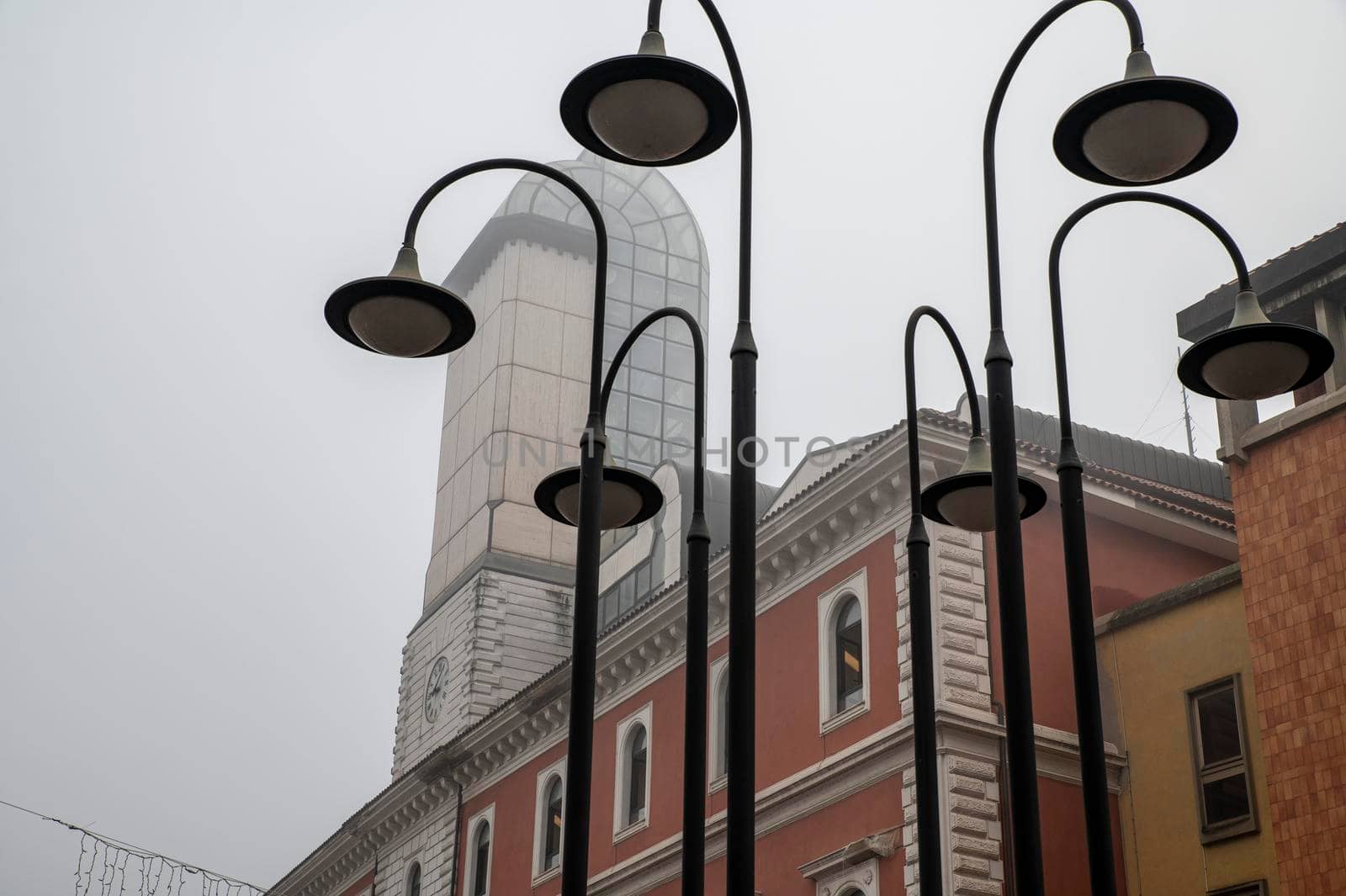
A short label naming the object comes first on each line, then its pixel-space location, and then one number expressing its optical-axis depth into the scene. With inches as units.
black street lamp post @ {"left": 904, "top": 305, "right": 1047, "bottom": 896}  315.9
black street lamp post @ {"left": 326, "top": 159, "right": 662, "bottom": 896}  280.8
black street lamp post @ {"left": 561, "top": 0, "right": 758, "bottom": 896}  260.8
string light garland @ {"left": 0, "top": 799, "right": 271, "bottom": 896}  1289.4
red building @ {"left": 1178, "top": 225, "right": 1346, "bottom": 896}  595.8
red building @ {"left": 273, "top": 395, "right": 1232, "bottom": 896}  733.3
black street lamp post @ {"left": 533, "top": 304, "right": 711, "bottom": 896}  276.8
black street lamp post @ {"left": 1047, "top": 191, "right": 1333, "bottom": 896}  273.1
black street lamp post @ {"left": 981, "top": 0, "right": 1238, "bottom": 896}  259.8
